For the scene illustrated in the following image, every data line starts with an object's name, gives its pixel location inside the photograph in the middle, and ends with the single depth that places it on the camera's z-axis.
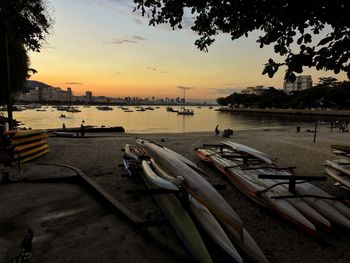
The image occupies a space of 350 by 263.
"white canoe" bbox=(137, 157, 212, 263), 5.03
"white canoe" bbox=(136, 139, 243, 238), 5.14
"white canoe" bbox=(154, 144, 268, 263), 5.17
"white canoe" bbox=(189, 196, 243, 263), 5.00
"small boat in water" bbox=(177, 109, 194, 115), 131.77
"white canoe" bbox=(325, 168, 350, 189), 8.90
